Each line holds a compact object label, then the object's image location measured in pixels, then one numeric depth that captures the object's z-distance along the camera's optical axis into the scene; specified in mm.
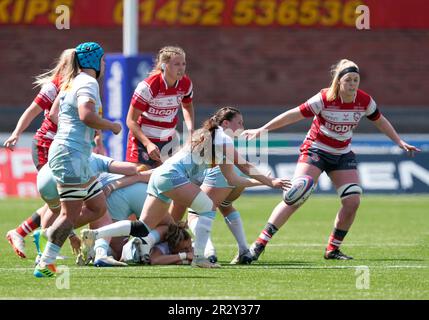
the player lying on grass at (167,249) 10336
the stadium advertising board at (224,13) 26266
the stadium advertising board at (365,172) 20484
